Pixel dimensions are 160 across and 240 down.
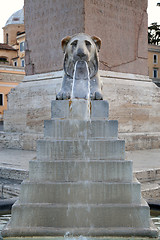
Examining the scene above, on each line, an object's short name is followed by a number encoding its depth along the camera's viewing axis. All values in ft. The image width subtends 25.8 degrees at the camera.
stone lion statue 13.80
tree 127.34
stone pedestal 25.67
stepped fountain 10.94
